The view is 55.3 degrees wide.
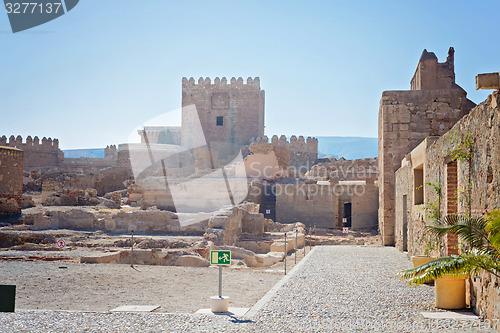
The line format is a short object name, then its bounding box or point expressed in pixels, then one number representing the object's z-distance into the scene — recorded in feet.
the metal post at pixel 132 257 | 37.81
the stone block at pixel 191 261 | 40.22
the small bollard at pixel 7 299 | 16.08
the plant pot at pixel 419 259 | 27.30
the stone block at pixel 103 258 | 38.34
